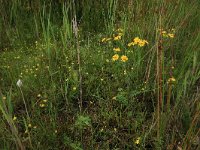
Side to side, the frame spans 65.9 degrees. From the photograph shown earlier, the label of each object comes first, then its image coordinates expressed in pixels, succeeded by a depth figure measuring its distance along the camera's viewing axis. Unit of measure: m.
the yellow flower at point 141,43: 1.09
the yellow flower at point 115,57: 1.09
